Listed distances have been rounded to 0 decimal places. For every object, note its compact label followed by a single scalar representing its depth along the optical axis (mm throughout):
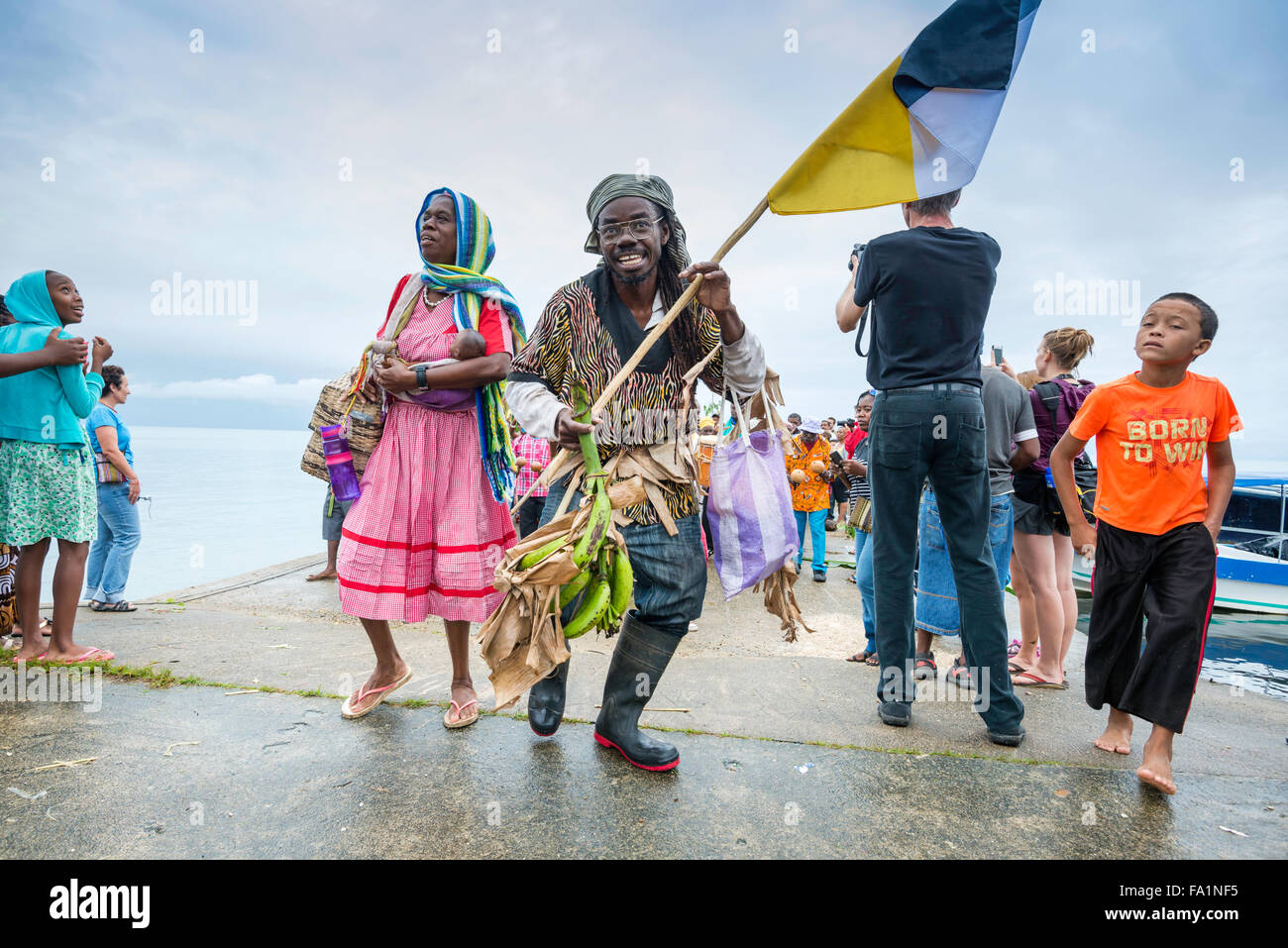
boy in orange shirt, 2340
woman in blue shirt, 4961
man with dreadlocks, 2197
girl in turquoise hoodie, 3252
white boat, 8297
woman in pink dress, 2604
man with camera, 2641
